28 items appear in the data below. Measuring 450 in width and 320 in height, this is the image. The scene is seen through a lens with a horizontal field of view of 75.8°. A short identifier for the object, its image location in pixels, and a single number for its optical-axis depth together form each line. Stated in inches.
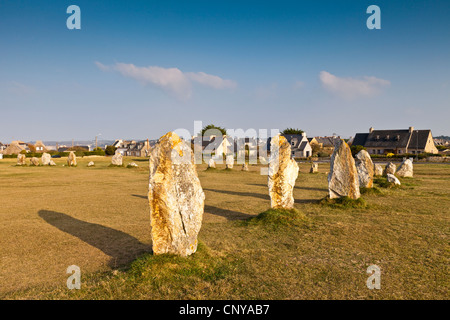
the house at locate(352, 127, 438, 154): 2659.9
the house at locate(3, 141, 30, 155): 3907.5
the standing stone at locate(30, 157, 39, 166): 1820.9
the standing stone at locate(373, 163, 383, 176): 1146.7
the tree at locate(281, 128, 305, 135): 3607.3
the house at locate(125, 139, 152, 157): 4227.4
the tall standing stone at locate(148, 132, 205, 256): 311.6
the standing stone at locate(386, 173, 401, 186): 872.3
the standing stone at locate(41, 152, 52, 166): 1865.2
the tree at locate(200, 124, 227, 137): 4371.3
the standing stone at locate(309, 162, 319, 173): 1373.5
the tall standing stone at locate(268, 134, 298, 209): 536.1
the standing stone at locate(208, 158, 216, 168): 1577.8
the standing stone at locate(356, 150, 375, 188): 789.2
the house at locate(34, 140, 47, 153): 4352.4
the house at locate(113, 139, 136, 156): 5612.7
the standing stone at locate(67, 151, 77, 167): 1846.7
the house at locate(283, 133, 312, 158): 3009.4
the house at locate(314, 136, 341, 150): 3462.8
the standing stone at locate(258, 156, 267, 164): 2328.7
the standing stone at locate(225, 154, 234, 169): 1559.1
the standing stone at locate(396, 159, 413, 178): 1102.4
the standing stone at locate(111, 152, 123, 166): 1756.9
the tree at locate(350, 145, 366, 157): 2346.0
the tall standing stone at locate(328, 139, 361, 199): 628.7
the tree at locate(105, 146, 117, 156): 3395.7
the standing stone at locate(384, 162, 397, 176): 1110.4
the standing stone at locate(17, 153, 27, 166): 1824.6
